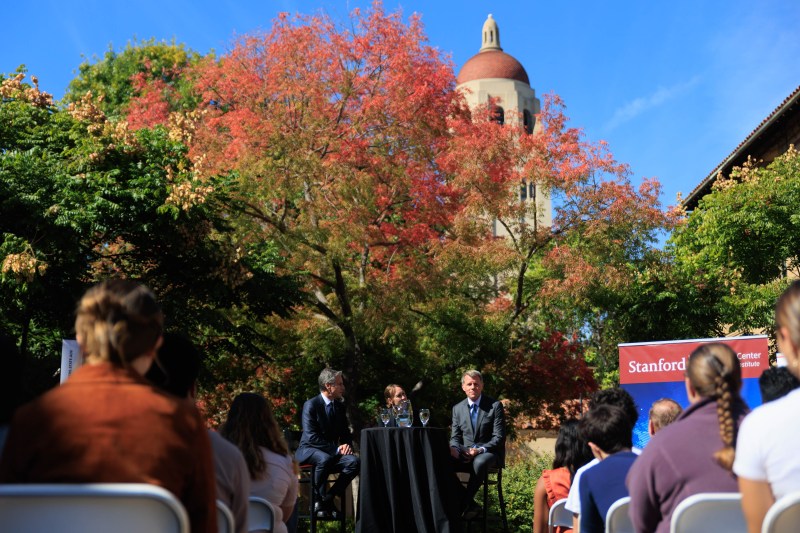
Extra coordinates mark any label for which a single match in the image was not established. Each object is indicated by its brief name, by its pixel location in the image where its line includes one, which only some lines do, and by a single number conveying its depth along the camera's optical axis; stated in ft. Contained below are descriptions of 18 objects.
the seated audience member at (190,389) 9.92
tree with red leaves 53.47
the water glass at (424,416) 26.55
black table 24.43
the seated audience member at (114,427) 7.17
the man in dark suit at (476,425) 28.04
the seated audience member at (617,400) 15.71
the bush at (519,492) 34.37
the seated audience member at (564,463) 16.98
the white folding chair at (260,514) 11.86
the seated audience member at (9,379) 9.36
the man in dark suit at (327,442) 26.86
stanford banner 31.82
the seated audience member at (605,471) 12.51
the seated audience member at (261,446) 14.49
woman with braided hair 9.78
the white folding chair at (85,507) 6.70
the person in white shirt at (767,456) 8.02
